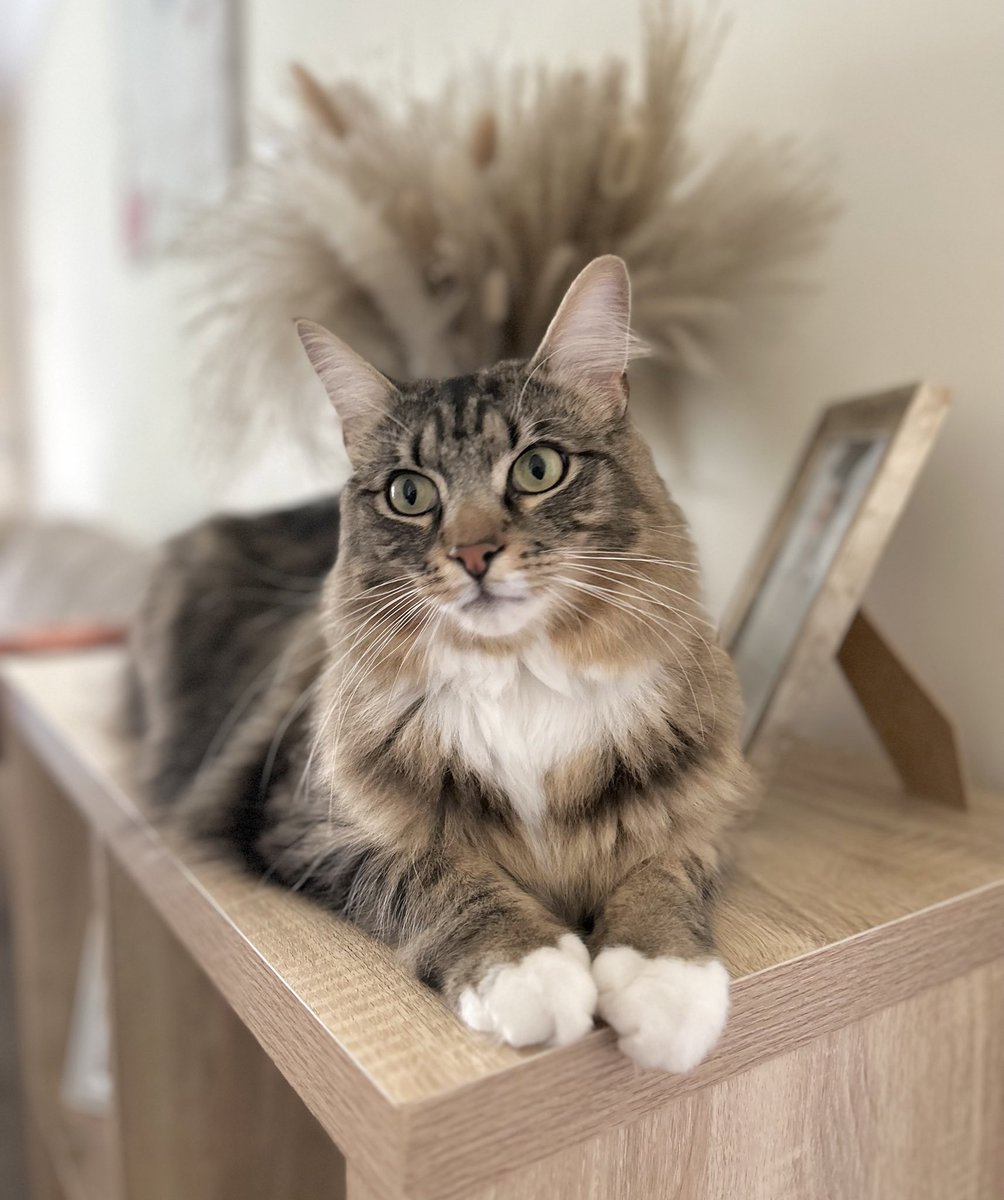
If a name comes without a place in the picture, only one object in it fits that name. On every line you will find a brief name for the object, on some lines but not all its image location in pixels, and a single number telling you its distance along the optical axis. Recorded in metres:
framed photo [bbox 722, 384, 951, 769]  0.81
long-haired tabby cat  0.58
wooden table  0.50
